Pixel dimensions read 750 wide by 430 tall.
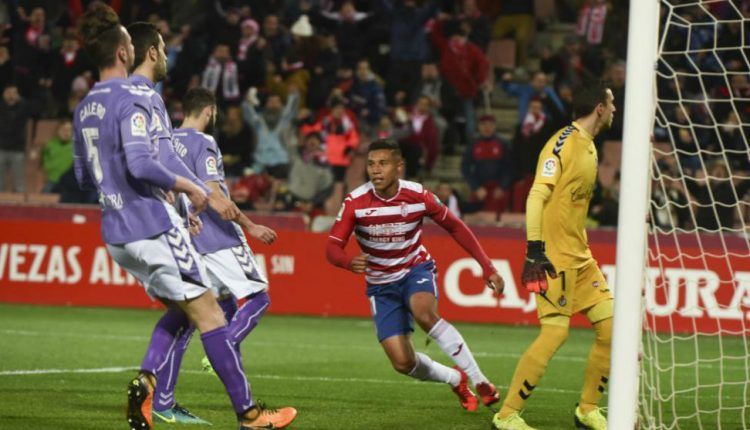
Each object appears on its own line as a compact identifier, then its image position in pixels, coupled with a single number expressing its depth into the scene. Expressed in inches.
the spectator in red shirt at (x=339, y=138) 1547.7
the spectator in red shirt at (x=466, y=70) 1619.1
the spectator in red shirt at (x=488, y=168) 1472.7
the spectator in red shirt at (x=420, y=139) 1537.9
